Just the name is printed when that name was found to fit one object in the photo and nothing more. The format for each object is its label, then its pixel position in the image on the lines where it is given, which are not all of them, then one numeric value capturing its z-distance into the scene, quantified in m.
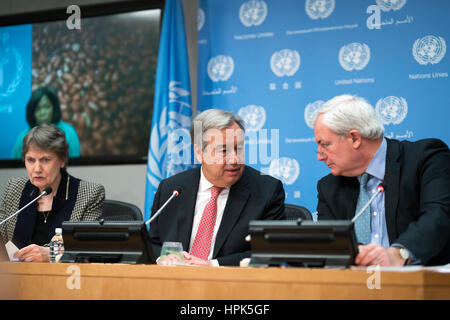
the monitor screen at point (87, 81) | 4.27
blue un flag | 3.75
